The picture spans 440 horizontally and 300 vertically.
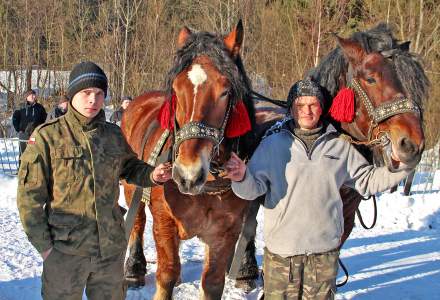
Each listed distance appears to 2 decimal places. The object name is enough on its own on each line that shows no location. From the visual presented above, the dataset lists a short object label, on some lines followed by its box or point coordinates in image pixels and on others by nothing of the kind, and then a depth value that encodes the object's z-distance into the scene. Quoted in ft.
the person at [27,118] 30.76
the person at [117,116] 31.35
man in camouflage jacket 7.02
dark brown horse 7.54
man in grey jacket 7.89
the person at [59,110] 27.02
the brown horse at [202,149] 7.17
